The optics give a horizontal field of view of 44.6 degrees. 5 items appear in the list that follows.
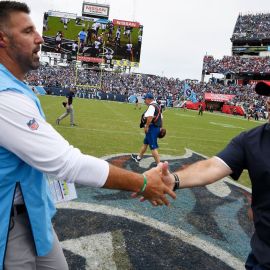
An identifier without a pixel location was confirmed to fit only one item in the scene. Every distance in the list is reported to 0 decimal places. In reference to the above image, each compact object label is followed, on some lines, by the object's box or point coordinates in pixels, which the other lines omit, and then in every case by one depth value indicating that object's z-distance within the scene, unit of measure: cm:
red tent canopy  5412
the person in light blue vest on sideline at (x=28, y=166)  183
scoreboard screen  6297
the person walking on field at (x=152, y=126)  940
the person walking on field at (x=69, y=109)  1577
